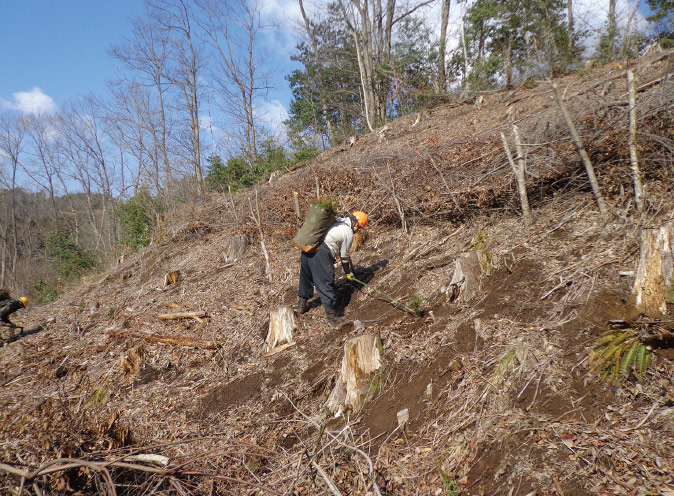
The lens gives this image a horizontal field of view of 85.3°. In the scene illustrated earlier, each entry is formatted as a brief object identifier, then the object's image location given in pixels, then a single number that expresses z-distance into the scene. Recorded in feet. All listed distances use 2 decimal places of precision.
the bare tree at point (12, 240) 90.99
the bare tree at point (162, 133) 63.98
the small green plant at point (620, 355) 8.36
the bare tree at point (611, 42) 30.68
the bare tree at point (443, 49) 59.47
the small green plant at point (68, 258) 61.72
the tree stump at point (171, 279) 28.27
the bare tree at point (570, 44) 32.99
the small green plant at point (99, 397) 15.83
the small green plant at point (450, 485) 7.47
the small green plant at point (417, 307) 14.26
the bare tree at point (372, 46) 61.11
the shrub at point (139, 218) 50.16
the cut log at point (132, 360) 17.62
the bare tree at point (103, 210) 78.54
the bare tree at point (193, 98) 71.00
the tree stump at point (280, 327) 17.07
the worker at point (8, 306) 24.44
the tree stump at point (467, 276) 14.43
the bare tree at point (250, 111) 65.09
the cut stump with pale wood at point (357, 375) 12.01
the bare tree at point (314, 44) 72.79
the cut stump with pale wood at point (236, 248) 29.58
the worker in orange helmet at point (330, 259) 16.61
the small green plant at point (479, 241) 16.67
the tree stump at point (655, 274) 9.93
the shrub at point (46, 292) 51.73
